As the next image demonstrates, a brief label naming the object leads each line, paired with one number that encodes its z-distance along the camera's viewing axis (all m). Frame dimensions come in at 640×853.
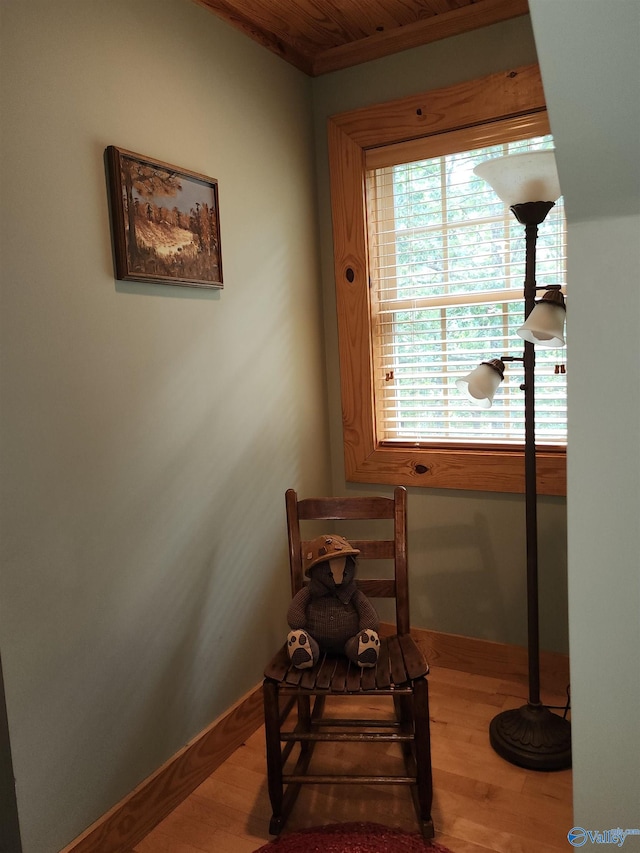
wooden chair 1.70
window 2.27
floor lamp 1.77
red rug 1.66
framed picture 1.68
